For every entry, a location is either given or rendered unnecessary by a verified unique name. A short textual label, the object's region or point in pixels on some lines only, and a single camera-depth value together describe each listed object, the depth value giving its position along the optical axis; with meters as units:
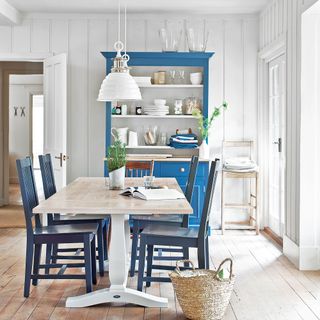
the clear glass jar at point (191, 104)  6.59
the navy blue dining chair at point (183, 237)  3.60
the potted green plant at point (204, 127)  6.41
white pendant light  4.07
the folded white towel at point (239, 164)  6.39
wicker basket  3.39
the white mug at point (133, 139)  6.58
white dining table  3.30
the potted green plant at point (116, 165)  4.19
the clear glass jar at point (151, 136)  6.67
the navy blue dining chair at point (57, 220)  4.42
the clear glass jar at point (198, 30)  6.75
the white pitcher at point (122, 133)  6.58
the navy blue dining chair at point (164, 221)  4.29
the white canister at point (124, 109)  6.60
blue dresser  6.33
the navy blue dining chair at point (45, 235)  3.79
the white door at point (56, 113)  6.35
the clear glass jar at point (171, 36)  6.45
